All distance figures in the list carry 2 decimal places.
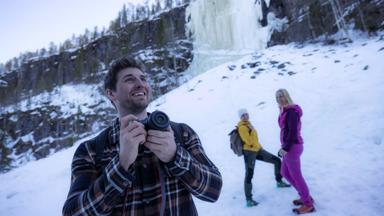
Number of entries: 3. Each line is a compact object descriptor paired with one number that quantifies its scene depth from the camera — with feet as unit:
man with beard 3.08
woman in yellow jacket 12.32
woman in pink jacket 9.98
